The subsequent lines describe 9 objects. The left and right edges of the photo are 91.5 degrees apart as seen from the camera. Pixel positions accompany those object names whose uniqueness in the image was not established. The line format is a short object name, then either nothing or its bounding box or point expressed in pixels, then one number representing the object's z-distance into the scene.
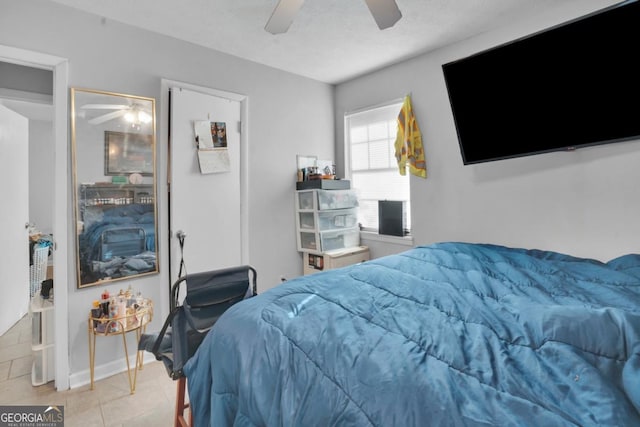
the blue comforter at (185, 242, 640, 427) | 0.67
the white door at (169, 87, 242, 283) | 2.53
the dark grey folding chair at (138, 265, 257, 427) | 1.51
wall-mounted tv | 1.70
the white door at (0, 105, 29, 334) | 2.79
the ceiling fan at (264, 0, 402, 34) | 1.64
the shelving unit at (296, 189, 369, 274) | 3.18
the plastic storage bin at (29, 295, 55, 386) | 2.13
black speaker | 3.21
